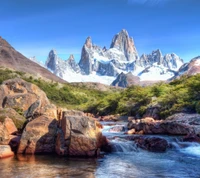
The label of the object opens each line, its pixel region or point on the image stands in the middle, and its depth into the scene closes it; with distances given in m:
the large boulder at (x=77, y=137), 18.86
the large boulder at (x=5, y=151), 18.33
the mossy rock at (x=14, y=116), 22.89
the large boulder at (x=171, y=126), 28.20
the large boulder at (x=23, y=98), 23.36
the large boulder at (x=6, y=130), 20.12
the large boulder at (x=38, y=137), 19.67
